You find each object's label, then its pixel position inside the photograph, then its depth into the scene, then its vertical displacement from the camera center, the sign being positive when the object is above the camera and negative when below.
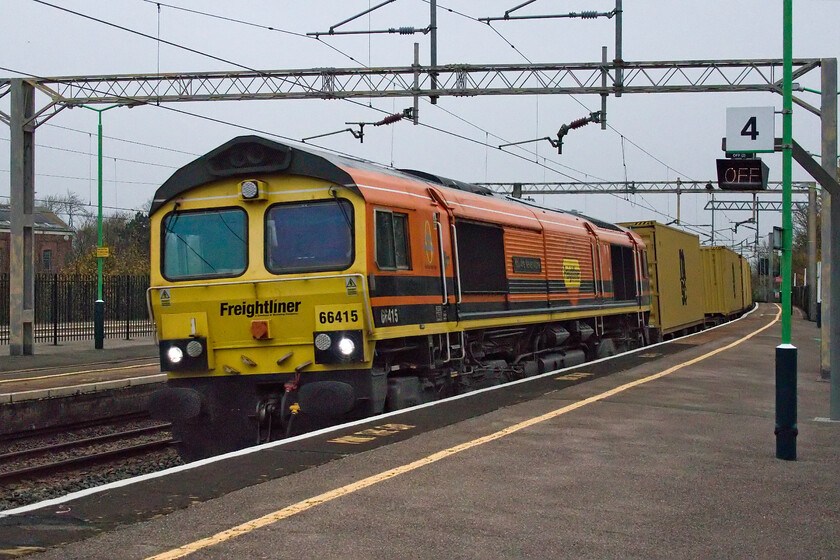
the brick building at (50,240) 65.88 +4.27
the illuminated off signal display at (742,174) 9.69 +1.21
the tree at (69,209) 85.15 +8.40
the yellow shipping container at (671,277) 26.84 +0.42
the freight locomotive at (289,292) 10.48 +0.04
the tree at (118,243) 50.72 +4.30
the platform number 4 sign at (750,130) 10.19 +1.75
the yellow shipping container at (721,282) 39.78 +0.37
